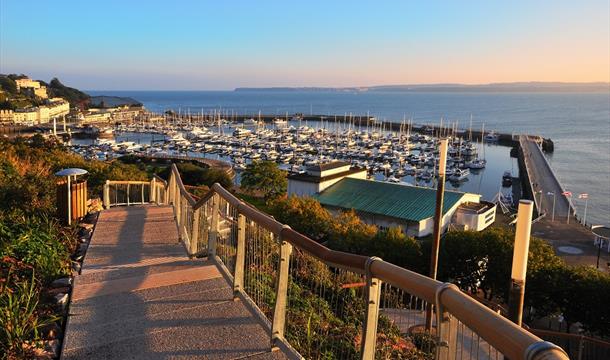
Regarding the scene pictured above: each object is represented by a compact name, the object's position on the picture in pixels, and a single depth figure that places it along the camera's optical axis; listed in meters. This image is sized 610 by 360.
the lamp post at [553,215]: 46.07
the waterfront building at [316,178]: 40.44
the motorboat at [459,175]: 69.19
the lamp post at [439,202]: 11.07
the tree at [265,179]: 38.62
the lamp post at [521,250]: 4.07
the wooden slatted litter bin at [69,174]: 9.37
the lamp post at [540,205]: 49.60
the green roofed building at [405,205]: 33.66
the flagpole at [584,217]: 45.16
